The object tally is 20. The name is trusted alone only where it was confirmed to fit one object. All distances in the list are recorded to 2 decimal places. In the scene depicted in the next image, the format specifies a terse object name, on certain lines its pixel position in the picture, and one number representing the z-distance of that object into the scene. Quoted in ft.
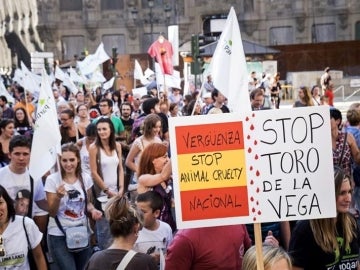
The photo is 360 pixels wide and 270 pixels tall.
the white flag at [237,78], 17.02
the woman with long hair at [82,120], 34.76
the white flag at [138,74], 79.20
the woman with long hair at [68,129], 31.48
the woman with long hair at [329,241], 14.66
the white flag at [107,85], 80.66
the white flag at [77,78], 78.97
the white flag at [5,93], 64.52
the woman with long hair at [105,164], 26.48
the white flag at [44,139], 21.26
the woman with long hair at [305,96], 35.27
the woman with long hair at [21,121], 37.91
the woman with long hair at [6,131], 27.96
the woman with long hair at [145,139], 27.35
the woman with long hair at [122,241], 13.92
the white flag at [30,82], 64.23
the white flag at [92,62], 77.57
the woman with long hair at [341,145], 24.00
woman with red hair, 19.72
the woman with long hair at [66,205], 21.24
